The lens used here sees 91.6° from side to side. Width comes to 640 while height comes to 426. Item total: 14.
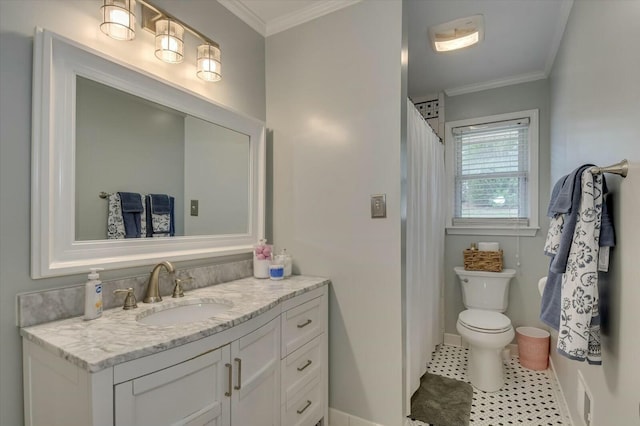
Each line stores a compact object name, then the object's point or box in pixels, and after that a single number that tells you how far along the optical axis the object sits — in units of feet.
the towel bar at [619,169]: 3.31
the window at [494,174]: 9.00
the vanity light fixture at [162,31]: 3.97
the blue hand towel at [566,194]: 4.01
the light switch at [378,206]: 5.60
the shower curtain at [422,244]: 6.14
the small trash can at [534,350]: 8.07
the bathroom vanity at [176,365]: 2.67
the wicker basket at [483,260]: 8.80
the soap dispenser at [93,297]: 3.59
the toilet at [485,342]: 7.00
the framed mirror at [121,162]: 3.55
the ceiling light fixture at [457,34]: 6.58
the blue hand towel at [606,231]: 3.68
